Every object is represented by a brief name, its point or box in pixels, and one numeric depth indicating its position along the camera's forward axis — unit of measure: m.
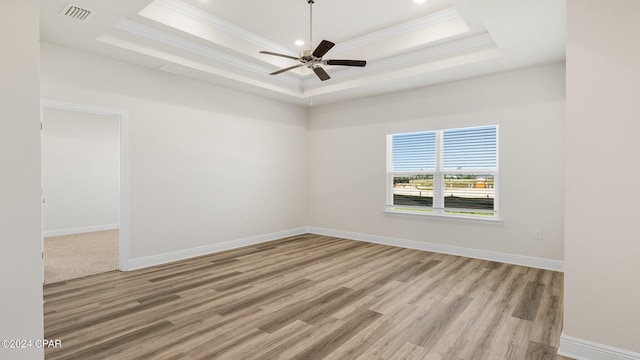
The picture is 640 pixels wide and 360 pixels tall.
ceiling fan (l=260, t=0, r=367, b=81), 3.40
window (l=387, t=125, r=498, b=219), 5.08
